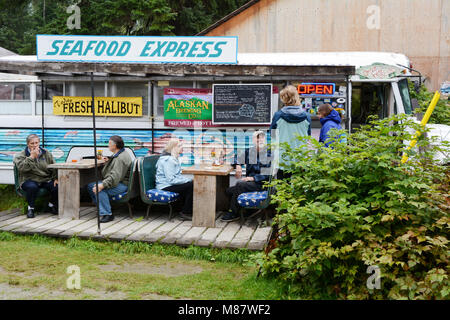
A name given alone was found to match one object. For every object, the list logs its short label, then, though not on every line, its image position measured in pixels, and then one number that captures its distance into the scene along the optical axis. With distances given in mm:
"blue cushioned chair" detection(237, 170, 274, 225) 6355
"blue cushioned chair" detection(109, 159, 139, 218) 7070
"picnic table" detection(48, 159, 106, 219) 7090
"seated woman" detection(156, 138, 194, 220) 7043
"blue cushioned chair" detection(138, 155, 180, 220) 6844
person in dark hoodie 6426
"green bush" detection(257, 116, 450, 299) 3545
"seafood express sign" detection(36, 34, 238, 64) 7211
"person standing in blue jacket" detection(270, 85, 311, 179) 5961
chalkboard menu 8680
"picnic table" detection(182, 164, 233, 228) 6523
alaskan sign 8961
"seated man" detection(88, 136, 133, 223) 6961
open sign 8852
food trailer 8781
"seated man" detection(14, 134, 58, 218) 7324
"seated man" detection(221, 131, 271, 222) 6637
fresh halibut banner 9141
